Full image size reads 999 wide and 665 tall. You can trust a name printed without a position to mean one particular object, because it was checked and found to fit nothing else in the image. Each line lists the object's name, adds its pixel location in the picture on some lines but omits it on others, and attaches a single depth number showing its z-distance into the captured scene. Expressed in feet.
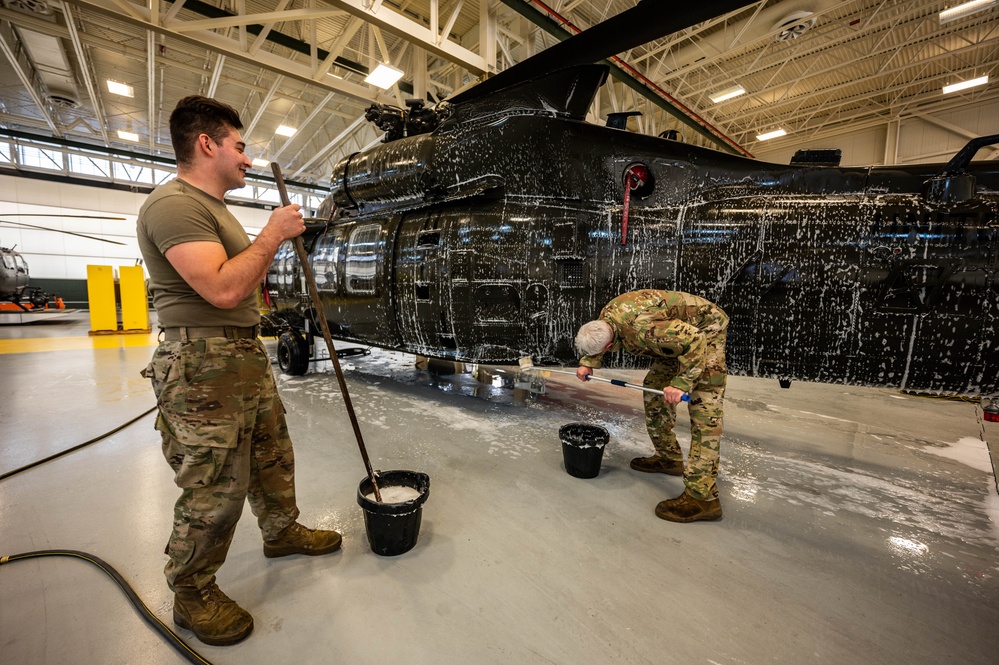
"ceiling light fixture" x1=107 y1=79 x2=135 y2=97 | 34.85
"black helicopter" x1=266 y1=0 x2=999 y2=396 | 7.48
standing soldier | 4.64
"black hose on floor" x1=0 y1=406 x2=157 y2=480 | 8.56
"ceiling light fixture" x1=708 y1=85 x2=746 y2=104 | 33.27
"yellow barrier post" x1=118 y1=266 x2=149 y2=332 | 29.74
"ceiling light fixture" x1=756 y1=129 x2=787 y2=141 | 43.65
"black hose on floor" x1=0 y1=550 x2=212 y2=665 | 4.57
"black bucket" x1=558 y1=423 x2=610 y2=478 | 8.83
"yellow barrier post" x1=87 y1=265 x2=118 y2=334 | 28.99
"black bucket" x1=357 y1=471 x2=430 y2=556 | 6.15
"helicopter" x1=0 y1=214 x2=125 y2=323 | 34.78
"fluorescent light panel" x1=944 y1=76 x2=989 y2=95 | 32.53
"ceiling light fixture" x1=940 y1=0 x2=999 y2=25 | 21.32
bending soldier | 7.23
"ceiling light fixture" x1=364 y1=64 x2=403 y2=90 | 24.11
